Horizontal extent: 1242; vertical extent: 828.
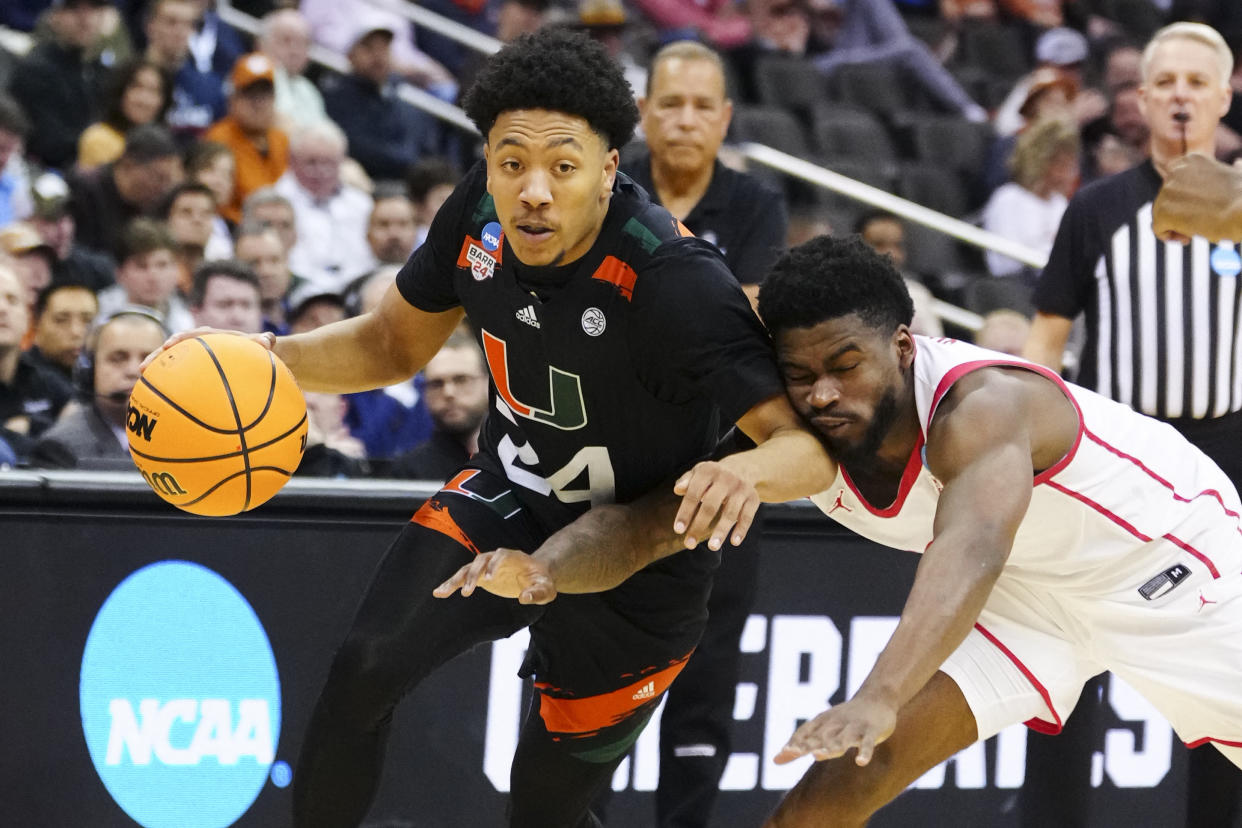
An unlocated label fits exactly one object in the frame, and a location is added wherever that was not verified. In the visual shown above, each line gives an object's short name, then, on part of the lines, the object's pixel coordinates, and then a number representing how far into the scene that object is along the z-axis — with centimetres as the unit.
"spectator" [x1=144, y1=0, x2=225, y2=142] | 1723
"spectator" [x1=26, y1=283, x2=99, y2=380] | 1316
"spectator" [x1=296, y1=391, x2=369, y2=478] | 1097
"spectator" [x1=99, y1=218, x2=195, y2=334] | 1388
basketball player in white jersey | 696
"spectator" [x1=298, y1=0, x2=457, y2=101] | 1969
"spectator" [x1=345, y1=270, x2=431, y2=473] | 1350
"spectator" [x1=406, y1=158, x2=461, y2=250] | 1658
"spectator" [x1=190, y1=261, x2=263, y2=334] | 1303
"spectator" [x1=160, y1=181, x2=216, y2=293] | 1493
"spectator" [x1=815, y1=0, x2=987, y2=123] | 2300
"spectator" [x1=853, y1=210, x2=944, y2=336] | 1720
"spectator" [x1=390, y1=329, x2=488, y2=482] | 1127
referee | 1028
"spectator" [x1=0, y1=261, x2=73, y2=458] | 1204
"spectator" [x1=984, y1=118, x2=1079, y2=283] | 1889
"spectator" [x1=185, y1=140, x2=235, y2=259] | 1590
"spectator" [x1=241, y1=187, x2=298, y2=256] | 1540
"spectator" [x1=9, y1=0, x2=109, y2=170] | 1659
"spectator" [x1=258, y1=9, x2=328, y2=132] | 1802
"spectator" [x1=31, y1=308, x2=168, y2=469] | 1073
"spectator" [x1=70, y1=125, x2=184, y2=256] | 1539
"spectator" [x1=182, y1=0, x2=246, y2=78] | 1806
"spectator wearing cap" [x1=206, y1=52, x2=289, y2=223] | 1684
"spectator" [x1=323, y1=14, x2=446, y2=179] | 1862
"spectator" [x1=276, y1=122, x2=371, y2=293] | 1656
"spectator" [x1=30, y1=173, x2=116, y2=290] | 1453
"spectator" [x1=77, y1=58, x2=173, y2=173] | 1623
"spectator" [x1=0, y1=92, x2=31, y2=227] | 1512
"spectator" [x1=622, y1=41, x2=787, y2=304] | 1043
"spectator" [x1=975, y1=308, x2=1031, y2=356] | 1498
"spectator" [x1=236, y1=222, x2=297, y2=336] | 1461
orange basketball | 741
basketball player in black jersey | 707
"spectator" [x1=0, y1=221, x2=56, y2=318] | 1395
